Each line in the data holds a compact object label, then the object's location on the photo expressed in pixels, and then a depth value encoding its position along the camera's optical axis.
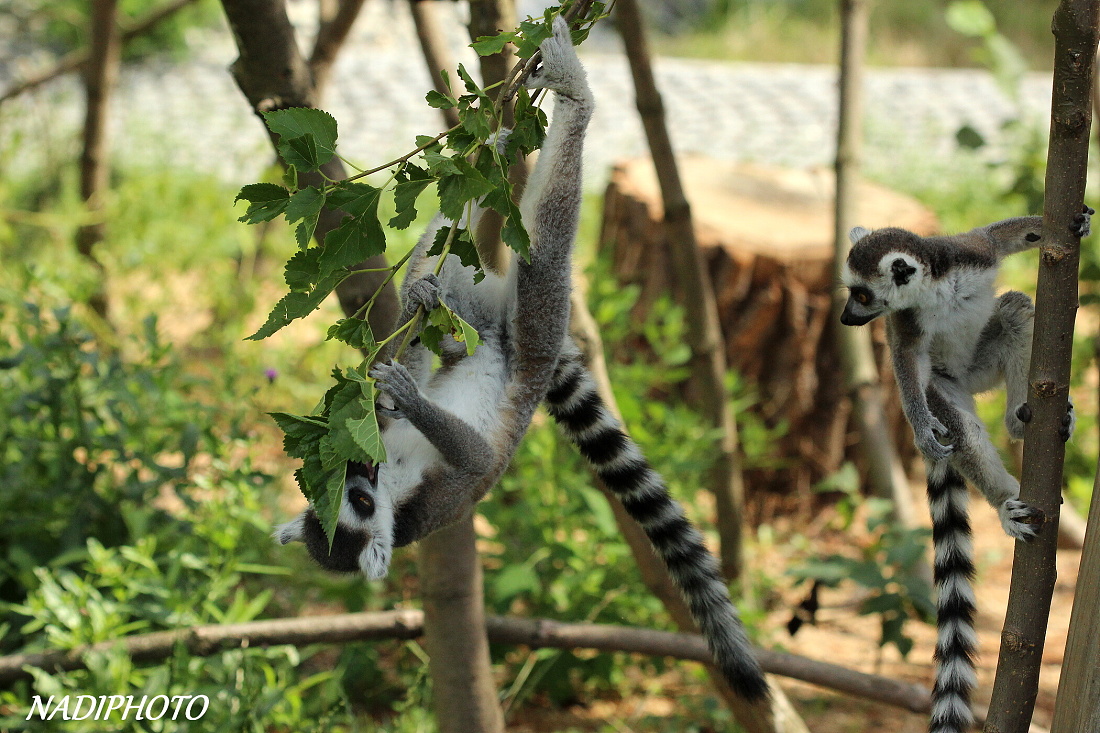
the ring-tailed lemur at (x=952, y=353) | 4.19
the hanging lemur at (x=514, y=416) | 4.35
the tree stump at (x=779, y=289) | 10.02
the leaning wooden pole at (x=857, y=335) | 8.02
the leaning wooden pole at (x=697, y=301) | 6.75
